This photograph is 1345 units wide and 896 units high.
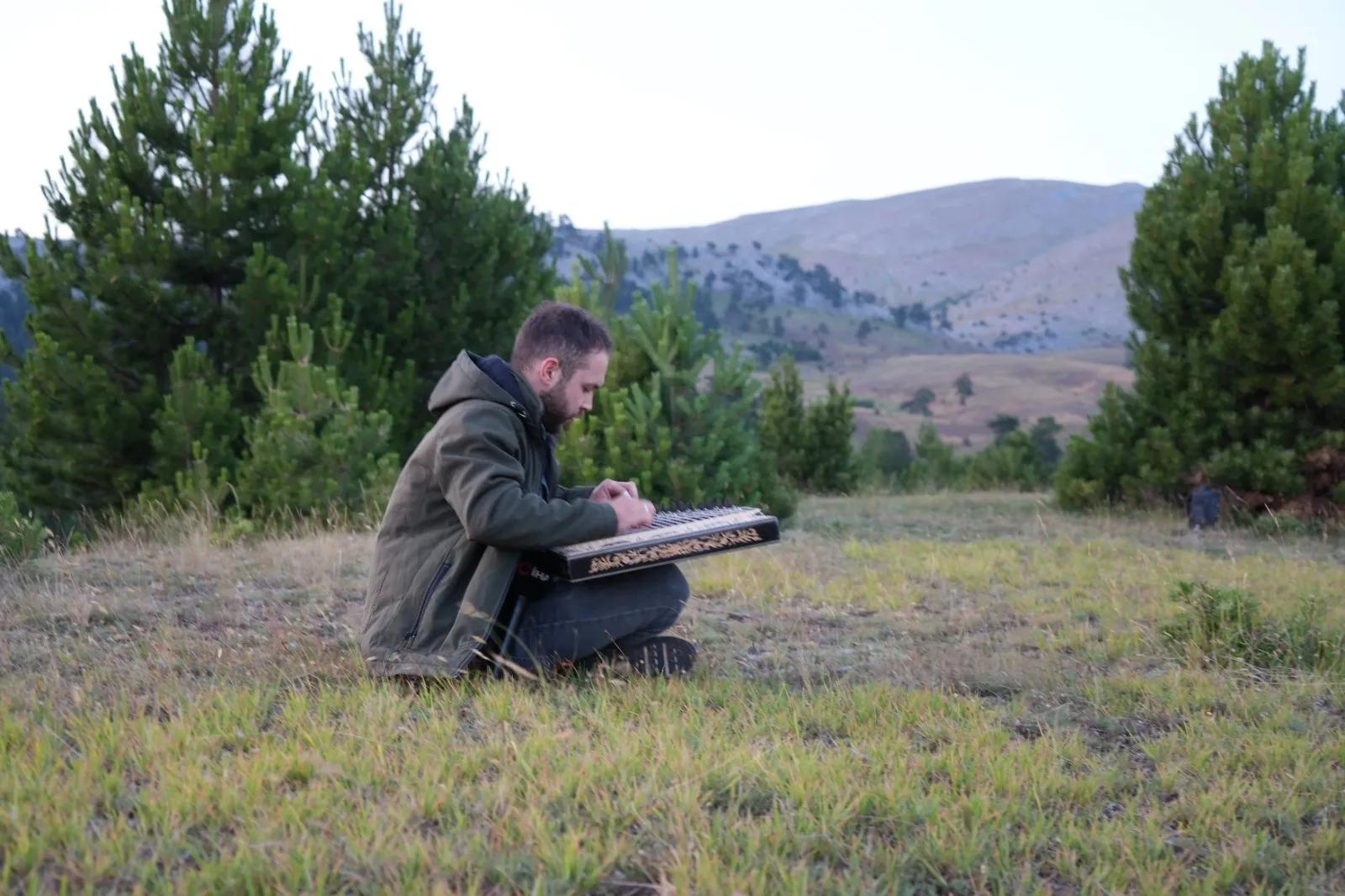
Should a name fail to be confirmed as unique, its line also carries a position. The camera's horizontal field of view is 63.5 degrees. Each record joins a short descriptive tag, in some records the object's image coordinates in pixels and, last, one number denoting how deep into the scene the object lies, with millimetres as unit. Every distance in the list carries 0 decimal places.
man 3719
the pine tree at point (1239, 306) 11953
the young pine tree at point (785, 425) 21172
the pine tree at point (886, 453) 29372
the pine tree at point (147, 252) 12836
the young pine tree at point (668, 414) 10781
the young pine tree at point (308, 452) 10219
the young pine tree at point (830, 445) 20953
